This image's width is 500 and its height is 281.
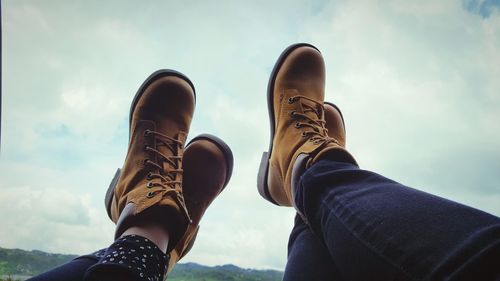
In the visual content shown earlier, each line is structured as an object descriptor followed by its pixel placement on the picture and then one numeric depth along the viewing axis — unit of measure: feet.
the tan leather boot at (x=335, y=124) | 4.60
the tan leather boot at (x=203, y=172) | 4.30
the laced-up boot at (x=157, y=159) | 2.93
